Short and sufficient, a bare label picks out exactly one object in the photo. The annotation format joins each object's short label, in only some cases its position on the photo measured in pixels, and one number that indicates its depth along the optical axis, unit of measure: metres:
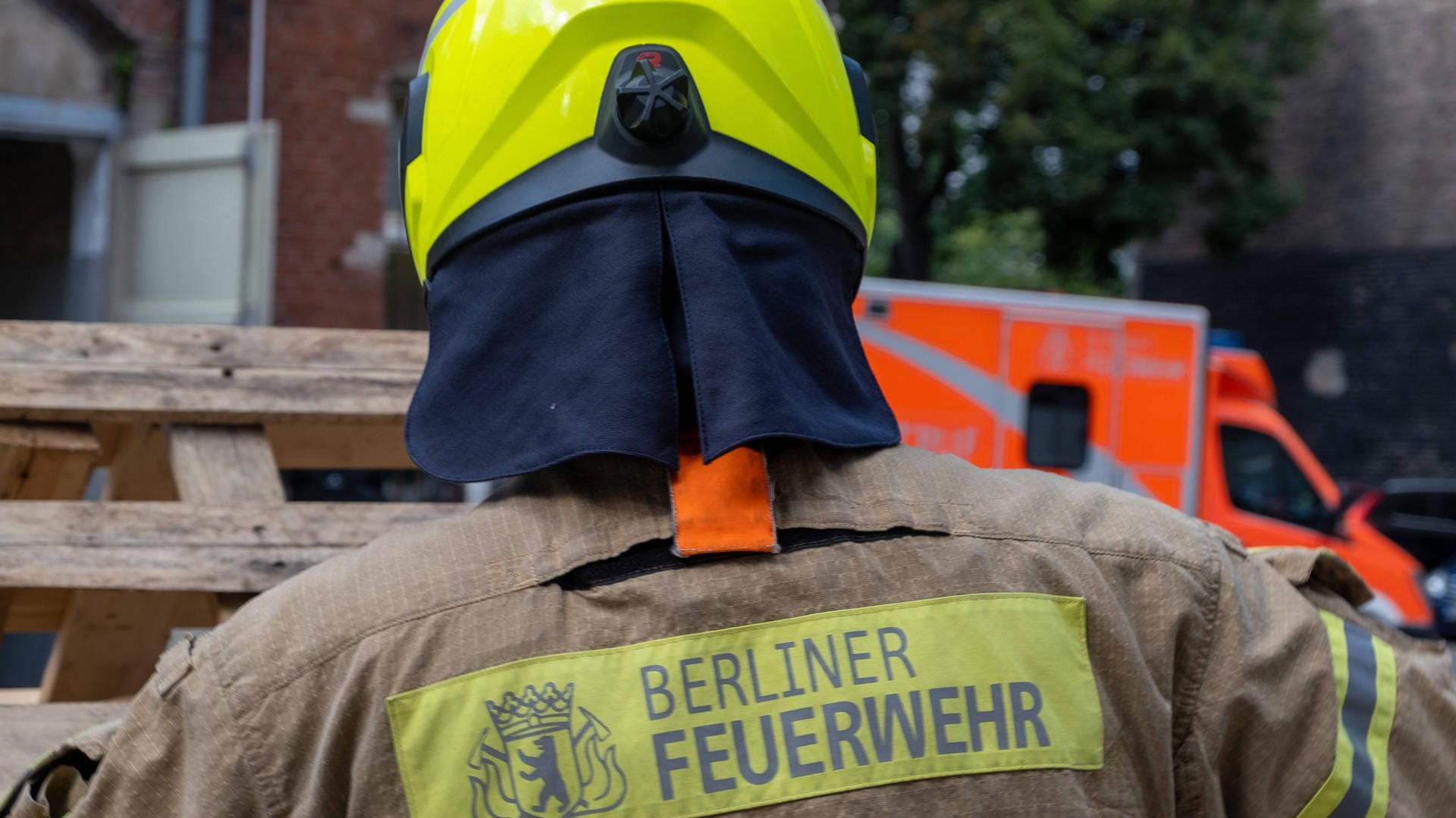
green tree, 13.63
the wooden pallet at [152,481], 1.90
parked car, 9.41
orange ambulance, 7.52
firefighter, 1.06
